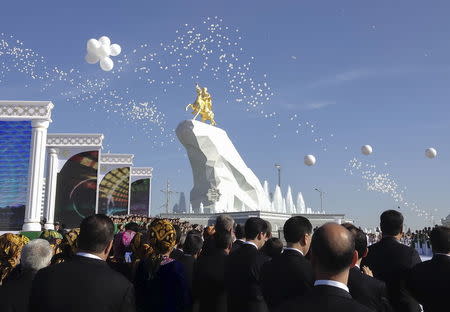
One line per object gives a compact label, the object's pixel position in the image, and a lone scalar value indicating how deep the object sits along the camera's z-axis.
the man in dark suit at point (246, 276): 4.64
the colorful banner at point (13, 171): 21.12
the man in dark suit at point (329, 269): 2.07
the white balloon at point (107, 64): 19.55
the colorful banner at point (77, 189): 28.22
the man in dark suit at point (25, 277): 3.38
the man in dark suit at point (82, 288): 2.71
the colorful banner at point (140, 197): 43.03
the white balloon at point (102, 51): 18.33
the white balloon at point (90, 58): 18.08
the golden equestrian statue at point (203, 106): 53.06
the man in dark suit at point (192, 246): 5.63
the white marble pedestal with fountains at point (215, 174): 52.16
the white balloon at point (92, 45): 18.09
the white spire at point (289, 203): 63.47
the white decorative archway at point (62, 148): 28.75
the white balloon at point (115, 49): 19.75
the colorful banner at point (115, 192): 37.38
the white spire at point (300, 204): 64.31
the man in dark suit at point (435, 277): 3.81
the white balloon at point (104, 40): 18.84
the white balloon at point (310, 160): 24.58
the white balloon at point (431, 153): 20.55
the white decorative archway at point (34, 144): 21.52
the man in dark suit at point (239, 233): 6.09
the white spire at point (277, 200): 63.50
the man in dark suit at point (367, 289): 3.34
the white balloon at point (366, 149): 21.02
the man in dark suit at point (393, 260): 4.41
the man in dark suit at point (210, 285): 5.05
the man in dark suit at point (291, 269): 3.68
